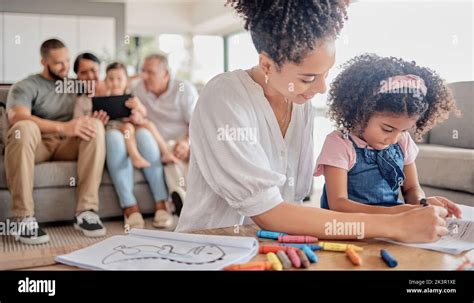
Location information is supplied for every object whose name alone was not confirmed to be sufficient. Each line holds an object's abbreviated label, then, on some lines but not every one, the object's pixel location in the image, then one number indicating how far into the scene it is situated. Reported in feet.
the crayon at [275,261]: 1.76
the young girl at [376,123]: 2.50
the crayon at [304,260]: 1.78
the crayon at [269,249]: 1.90
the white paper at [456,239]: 2.00
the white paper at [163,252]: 1.75
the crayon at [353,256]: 1.83
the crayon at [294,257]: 1.78
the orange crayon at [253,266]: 1.73
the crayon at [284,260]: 1.78
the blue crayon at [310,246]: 1.95
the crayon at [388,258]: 1.84
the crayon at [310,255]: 1.82
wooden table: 1.81
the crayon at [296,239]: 2.02
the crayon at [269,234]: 2.07
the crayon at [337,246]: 1.94
